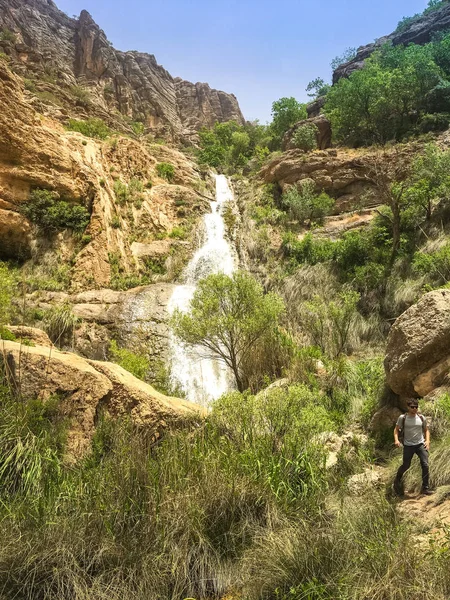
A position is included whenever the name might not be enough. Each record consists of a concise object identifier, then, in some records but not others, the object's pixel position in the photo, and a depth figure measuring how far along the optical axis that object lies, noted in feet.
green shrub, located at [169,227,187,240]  80.08
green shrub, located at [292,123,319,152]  98.94
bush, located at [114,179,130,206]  77.51
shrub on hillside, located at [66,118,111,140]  91.09
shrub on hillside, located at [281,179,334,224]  79.97
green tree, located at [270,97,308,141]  131.64
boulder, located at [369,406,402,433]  26.50
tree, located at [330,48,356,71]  198.15
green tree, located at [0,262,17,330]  31.21
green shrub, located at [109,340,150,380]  41.22
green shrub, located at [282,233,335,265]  63.62
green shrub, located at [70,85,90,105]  114.86
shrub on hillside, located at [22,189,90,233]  60.29
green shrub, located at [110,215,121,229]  70.13
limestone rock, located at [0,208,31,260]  57.58
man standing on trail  18.06
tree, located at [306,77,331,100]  179.86
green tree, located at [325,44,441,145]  92.22
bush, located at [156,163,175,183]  96.58
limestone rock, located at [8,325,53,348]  25.70
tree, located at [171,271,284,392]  38.92
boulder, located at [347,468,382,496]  17.22
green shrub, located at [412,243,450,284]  42.63
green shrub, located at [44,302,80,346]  46.39
